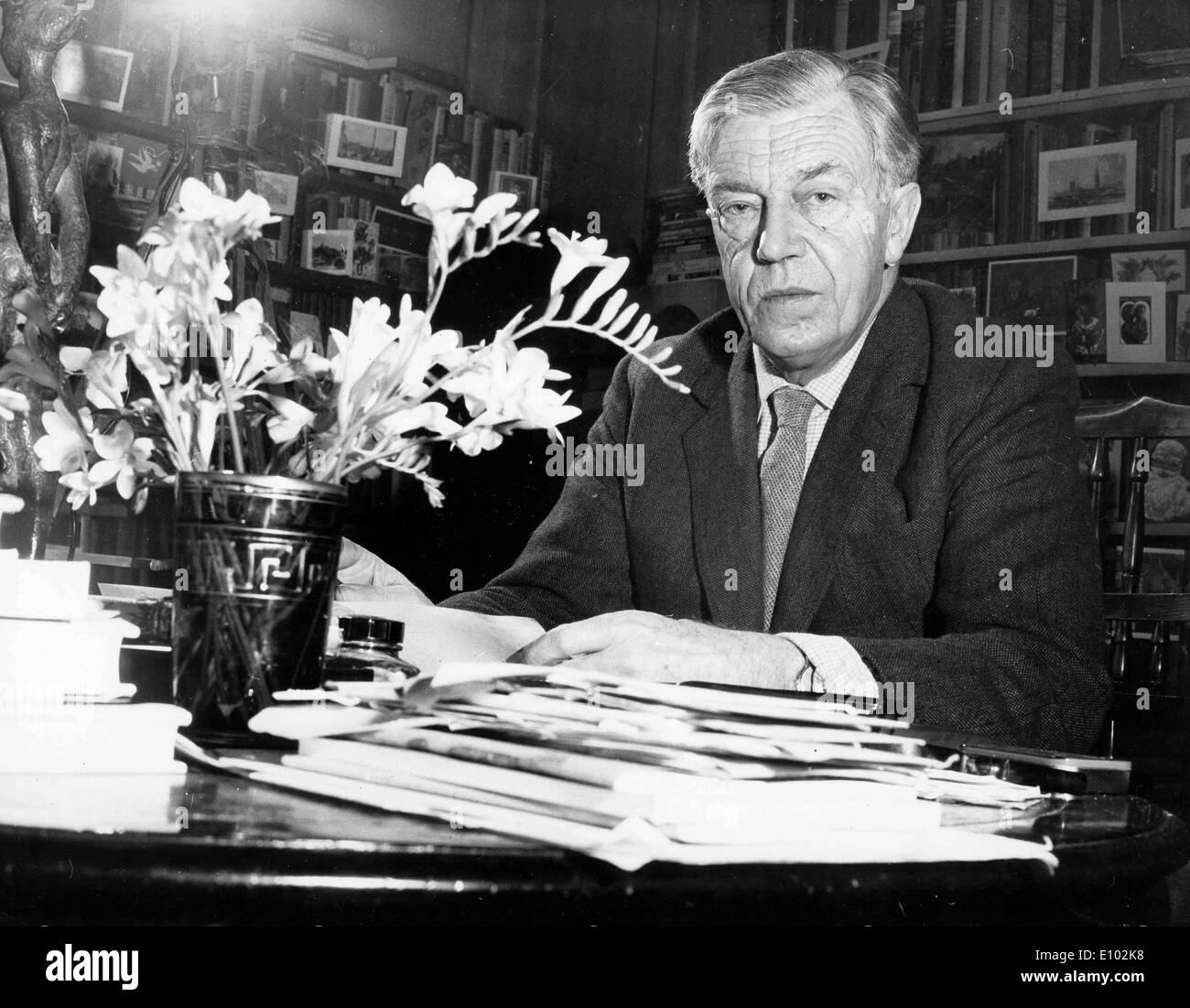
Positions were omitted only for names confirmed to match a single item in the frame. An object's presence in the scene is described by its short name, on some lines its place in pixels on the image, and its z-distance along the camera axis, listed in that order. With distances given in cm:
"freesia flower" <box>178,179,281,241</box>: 70
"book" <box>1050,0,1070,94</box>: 262
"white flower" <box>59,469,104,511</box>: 79
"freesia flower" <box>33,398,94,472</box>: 80
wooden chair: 162
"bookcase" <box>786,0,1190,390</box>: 256
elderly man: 129
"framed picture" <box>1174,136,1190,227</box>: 254
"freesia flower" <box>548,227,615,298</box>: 75
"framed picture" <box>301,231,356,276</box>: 314
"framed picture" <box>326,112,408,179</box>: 315
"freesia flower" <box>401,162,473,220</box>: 73
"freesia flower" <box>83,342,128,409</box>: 77
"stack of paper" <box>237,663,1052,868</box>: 49
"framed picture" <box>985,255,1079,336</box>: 268
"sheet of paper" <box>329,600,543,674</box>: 106
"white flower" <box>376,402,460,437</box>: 76
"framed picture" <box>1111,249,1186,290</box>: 255
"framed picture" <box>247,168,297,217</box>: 300
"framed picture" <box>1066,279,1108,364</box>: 264
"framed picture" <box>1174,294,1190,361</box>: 256
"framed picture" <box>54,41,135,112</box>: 274
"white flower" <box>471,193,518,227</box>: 75
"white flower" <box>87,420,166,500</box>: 78
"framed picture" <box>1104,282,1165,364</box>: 260
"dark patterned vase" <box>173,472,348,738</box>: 69
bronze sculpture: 137
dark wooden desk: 46
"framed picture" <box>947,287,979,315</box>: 281
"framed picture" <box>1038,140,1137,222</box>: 260
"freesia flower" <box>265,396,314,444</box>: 74
